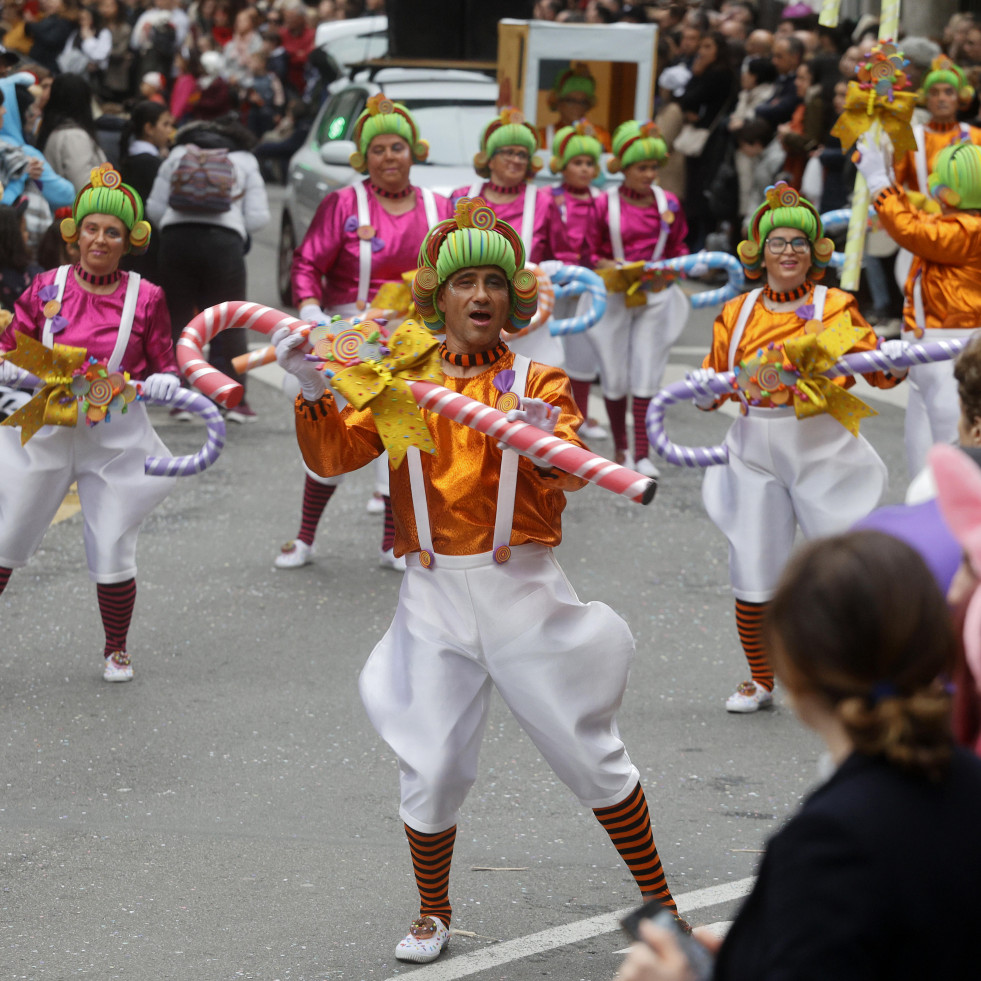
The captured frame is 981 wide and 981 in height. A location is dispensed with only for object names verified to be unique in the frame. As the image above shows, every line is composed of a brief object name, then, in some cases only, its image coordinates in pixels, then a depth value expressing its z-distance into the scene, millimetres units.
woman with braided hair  3715
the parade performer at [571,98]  24562
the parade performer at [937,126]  16484
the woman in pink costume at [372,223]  14758
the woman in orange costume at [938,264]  13719
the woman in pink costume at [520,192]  16656
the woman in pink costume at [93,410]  11859
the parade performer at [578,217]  18516
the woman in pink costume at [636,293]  18281
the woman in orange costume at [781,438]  11531
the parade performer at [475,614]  7871
